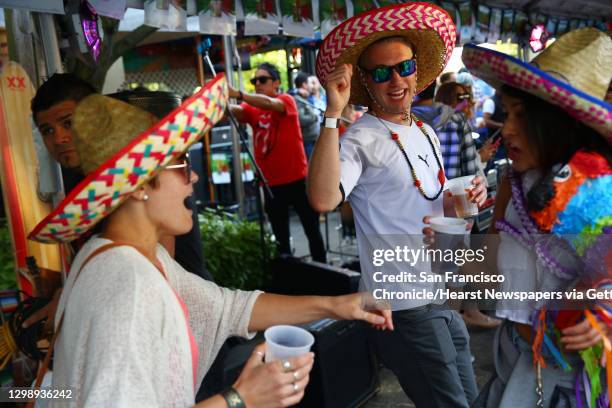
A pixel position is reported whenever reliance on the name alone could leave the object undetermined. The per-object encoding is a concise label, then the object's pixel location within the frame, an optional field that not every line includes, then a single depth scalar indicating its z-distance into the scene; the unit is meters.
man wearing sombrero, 1.83
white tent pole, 6.03
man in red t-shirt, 4.84
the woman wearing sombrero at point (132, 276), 1.03
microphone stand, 3.48
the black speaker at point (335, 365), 2.66
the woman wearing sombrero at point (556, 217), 1.29
